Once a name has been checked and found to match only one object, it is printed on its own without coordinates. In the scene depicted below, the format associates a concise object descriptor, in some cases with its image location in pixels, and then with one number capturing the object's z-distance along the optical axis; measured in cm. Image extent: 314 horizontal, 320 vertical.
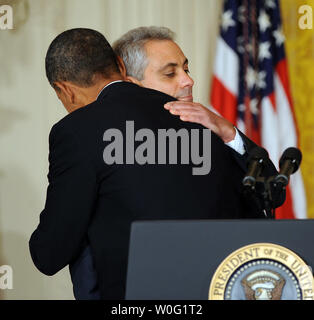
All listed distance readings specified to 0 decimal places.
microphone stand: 573
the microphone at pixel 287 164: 571
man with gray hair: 645
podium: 551
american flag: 889
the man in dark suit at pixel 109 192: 591
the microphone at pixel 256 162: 572
